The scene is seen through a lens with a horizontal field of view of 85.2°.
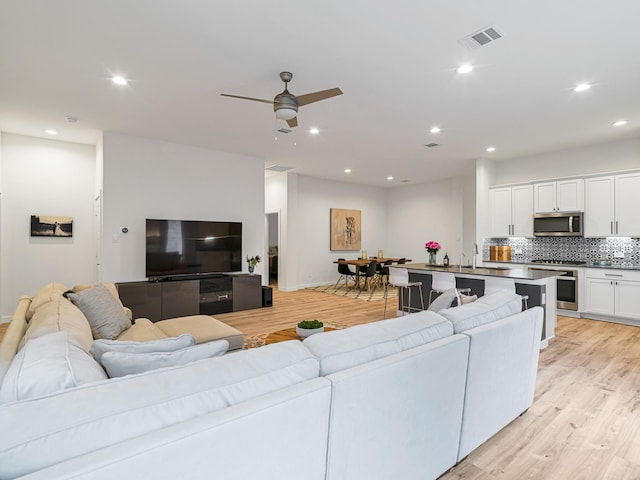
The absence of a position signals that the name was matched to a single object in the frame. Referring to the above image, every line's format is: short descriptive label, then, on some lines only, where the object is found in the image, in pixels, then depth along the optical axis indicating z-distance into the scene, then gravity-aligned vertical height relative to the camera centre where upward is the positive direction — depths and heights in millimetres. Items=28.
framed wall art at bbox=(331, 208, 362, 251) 9633 +405
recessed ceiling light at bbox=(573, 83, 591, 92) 3662 +1670
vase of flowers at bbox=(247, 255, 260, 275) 6539 -356
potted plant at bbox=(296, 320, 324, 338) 3248 -806
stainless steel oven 5715 -772
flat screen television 5571 -69
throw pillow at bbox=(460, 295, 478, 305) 2996 -489
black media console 5227 -847
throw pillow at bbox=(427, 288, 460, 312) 2803 -472
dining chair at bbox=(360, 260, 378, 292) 8173 -605
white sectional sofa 895 -535
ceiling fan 3197 +1316
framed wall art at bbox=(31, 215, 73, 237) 5571 +276
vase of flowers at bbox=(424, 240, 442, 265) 5570 -73
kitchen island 4191 -501
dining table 8500 -471
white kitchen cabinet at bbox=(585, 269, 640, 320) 5176 -755
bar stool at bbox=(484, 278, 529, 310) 4219 -513
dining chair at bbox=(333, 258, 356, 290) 8727 -695
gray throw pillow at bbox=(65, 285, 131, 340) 2883 -587
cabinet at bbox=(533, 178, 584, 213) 5898 +839
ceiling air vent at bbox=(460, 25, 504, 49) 2711 +1659
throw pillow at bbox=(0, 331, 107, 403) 1029 -411
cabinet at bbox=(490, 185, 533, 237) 6492 +626
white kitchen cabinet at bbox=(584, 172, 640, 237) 5363 +612
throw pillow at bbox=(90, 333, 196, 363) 1508 -458
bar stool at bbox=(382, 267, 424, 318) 5152 -529
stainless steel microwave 5883 +338
